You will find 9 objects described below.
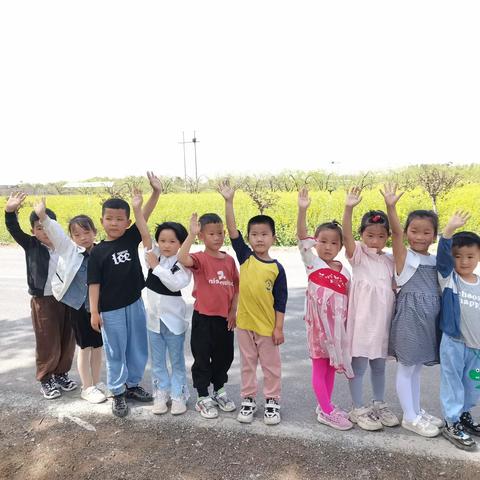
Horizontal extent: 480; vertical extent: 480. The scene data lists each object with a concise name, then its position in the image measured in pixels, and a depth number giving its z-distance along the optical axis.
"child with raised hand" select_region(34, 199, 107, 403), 3.38
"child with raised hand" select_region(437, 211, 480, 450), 2.77
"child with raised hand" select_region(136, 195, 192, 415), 3.26
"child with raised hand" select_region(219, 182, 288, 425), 3.09
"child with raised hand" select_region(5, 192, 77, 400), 3.49
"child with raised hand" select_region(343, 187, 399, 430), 2.93
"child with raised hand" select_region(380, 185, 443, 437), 2.86
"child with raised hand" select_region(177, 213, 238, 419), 3.21
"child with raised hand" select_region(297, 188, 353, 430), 2.97
